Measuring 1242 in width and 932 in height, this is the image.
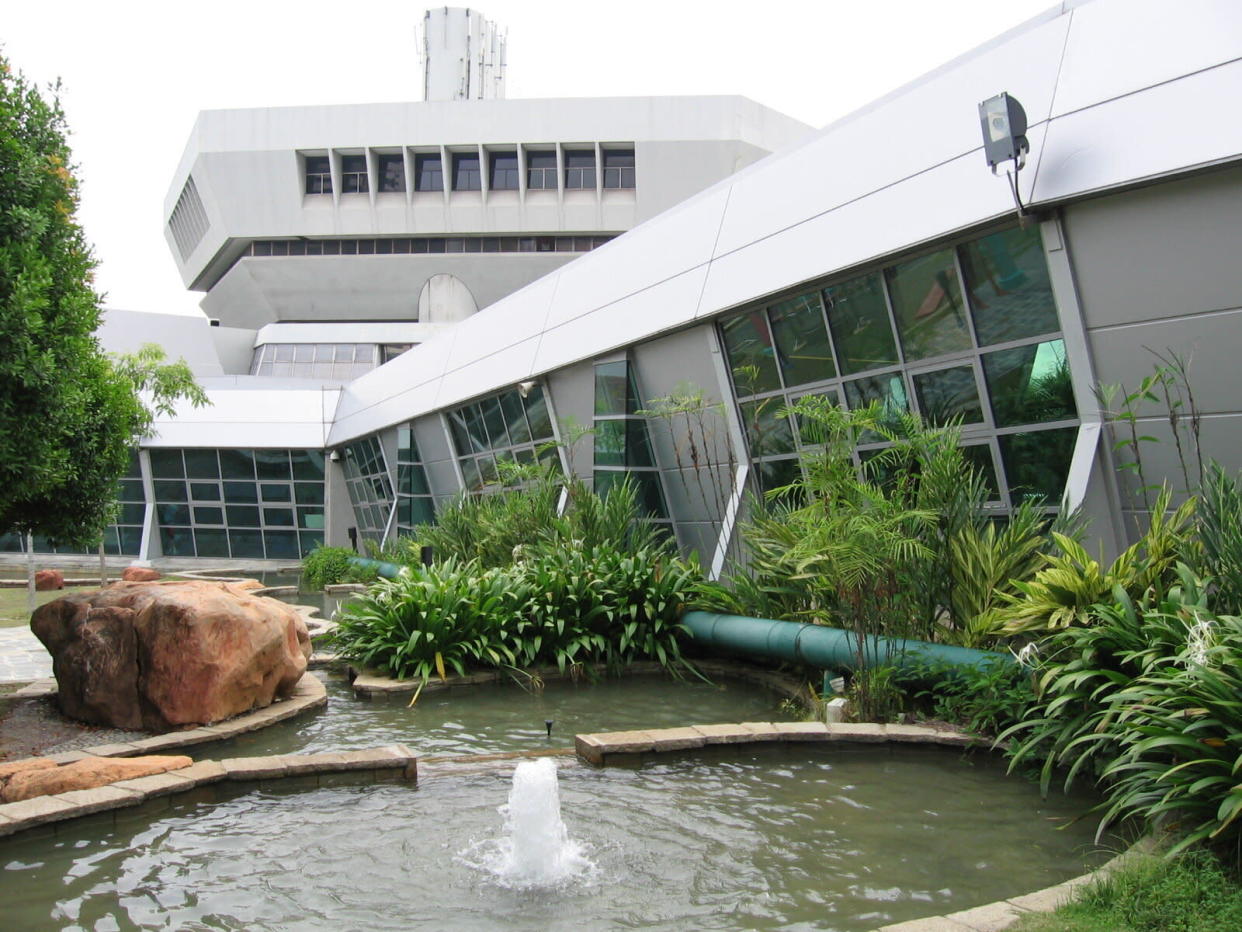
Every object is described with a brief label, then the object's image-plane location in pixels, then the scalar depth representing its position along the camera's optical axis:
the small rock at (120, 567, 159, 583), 19.53
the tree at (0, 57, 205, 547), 7.57
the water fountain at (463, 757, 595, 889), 5.03
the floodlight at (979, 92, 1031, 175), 7.85
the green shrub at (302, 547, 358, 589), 23.50
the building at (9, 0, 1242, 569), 7.25
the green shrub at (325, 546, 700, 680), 10.52
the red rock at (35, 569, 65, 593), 21.59
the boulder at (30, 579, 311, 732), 8.34
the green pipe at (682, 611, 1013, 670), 7.67
